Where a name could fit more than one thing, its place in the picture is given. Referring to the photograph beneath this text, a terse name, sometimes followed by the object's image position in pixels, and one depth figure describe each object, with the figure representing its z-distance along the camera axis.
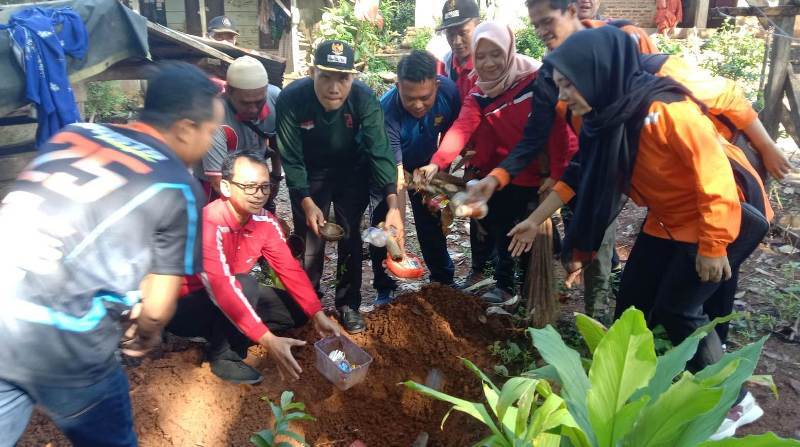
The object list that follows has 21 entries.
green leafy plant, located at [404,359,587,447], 1.72
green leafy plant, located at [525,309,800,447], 1.58
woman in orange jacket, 2.21
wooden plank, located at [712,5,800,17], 4.50
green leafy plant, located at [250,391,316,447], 2.25
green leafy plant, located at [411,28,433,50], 12.38
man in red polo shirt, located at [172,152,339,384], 2.81
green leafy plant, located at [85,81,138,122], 9.55
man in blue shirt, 3.56
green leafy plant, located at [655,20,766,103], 8.16
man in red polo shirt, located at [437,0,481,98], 4.03
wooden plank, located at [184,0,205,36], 12.98
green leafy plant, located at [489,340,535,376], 3.28
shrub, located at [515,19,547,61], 11.21
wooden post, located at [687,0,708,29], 13.16
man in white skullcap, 3.48
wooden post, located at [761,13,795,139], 4.82
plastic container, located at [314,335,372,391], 2.85
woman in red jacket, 3.34
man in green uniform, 3.39
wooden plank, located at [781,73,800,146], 4.73
